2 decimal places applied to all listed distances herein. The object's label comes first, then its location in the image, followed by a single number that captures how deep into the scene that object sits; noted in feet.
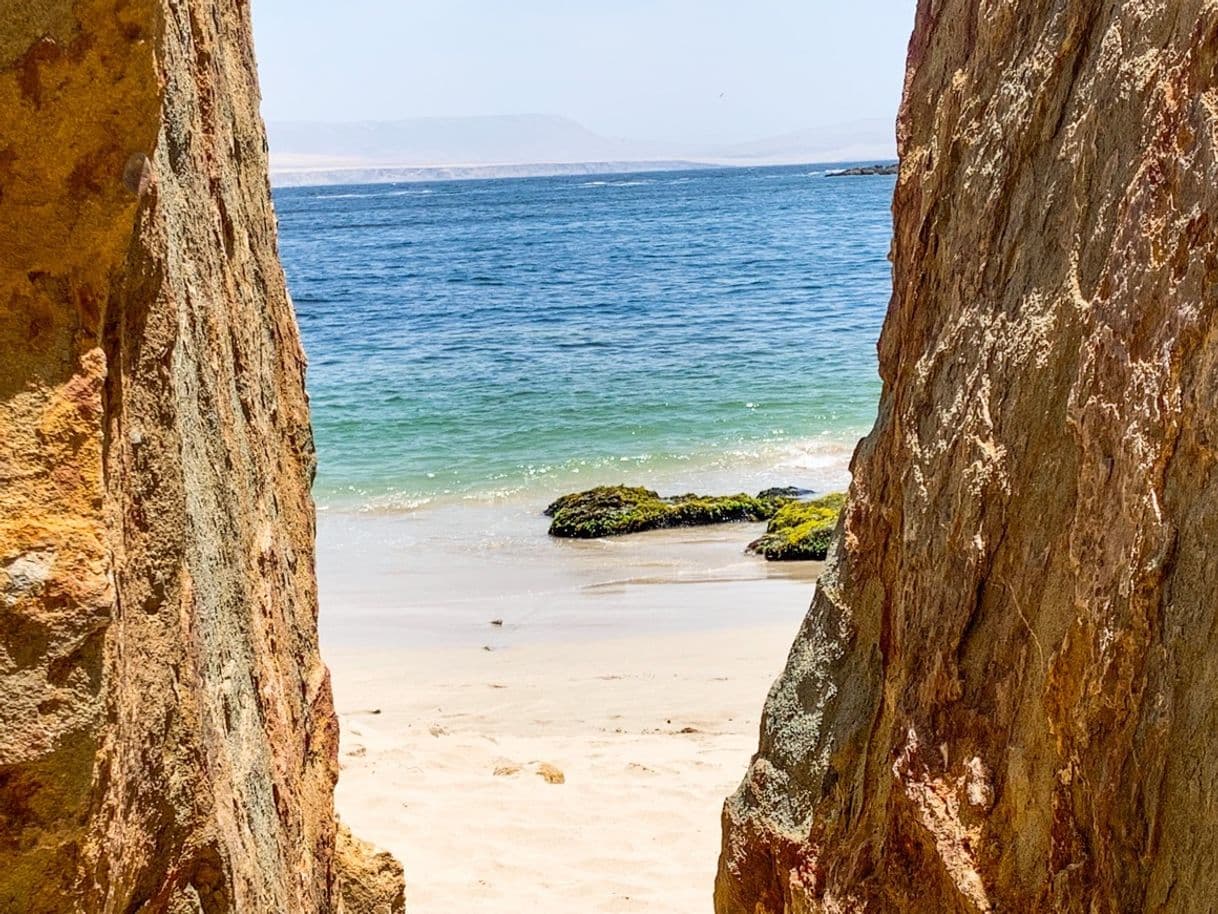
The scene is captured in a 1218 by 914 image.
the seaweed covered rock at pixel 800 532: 41.39
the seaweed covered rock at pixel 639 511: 46.01
